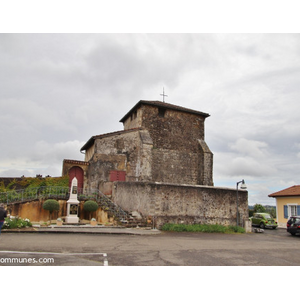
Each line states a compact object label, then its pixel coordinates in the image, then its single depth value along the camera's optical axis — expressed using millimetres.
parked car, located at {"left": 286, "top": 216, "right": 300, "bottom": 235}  15959
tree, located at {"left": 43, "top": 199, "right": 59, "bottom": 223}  14734
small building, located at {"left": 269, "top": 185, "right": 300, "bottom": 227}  23512
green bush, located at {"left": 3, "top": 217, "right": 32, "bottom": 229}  10703
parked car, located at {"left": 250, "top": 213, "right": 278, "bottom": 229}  23062
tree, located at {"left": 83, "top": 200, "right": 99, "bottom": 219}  15844
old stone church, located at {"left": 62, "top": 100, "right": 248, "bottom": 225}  14961
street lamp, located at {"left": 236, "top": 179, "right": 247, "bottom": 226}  15875
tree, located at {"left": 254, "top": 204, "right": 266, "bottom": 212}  41875
